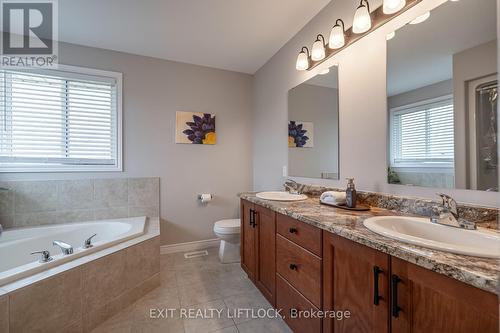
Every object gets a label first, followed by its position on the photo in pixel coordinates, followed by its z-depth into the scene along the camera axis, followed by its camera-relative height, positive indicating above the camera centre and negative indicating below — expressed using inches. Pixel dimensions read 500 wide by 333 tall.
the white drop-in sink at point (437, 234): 25.2 -10.2
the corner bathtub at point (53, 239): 55.0 -24.2
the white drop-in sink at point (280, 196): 67.7 -9.8
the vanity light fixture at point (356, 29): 47.3 +36.2
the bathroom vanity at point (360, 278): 22.5 -16.2
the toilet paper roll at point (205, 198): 109.7 -15.5
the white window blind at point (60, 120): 84.2 +20.4
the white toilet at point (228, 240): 92.7 -32.3
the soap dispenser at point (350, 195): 52.7 -6.9
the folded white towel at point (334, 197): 55.1 -8.0
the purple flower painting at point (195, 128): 108.3 +20.7
